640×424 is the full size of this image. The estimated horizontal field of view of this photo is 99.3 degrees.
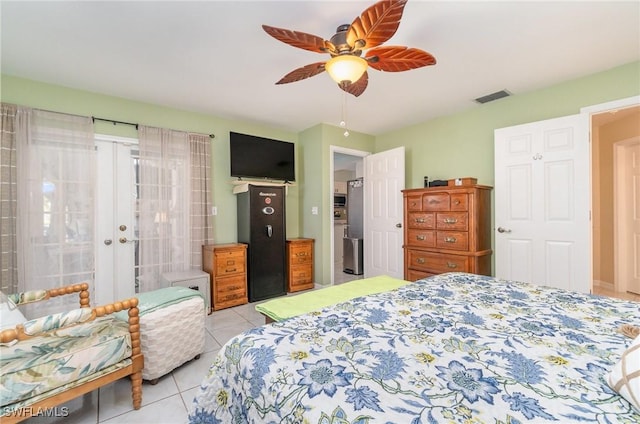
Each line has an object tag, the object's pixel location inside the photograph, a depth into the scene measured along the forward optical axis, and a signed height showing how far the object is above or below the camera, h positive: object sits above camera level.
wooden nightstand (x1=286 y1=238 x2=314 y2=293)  4.11 -0.79
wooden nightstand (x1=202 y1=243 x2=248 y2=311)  3.38 -0.75
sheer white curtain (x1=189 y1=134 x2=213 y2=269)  3.54 +0.24
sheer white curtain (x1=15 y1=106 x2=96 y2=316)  2.64 +0.16
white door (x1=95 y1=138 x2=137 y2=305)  3.08 -0.07
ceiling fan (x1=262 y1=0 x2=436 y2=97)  1.44 +1.02
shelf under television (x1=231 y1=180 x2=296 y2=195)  3.70 +0.41
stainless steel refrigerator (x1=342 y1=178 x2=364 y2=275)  5.50 -0.41
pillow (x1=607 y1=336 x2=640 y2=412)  0.67 -0.44
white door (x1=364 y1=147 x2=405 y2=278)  4.04 -0.03
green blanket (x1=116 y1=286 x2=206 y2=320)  1.94 -0.65
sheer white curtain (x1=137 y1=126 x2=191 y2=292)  3.24 +0.11
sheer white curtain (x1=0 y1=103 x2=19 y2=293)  2.53 +0.14
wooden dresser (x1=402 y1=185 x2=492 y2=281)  3.10 -0.24
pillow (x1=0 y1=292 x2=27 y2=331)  1.55 -0.60
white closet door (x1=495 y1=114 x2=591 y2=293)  2.68 +0.07
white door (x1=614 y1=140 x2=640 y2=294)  3.79 -0.08
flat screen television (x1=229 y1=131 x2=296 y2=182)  3.76 +0.81
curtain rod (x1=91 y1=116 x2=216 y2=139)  3.00 +1.06
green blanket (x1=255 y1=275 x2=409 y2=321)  1.72 -0.60
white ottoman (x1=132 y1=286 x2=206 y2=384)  1.88 -0.84
